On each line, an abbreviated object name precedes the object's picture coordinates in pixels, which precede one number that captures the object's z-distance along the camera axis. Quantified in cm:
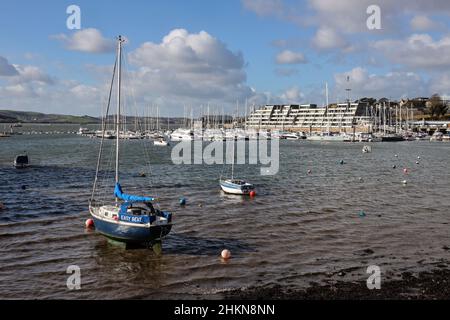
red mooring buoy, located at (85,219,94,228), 3662
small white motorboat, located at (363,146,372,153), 13141
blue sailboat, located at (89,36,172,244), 2900
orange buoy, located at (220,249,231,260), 2913
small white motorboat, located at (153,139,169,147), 15832
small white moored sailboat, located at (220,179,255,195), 5282
